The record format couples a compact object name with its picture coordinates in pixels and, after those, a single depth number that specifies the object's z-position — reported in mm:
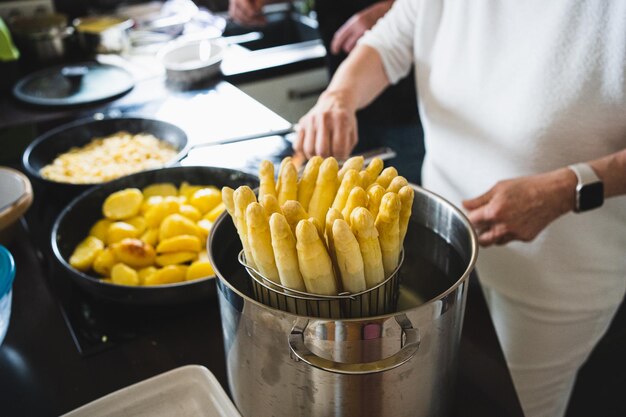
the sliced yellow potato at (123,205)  1004
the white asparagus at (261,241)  569
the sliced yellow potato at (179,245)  914
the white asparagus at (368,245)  559
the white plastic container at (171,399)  662
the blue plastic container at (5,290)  755
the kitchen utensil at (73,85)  1765
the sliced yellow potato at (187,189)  1076
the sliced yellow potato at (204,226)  954
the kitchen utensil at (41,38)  2055
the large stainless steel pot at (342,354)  540
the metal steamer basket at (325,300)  598
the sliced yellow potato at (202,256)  910
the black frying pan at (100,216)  814
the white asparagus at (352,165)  691
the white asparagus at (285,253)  559
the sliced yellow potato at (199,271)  871
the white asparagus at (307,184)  688
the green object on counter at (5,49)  1123
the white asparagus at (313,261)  553
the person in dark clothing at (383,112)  1918
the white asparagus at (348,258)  552
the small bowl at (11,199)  967
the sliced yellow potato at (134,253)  896
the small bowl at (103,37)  2141
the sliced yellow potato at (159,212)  978
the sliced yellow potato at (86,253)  910
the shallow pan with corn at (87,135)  1302
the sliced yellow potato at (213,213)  991
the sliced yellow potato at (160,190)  1076
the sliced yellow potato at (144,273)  880
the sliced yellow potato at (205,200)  1030
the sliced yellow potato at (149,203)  1017
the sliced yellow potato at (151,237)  954
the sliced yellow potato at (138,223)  982
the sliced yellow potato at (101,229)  980
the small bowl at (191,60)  1851
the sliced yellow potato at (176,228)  937
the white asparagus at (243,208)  602
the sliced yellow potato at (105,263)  898
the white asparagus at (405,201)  617
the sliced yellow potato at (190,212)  989
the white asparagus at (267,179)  674
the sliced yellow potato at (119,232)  958
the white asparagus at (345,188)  637
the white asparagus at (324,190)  662
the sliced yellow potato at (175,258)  909
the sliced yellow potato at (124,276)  866
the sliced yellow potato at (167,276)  868
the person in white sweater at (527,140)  894
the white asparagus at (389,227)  582
